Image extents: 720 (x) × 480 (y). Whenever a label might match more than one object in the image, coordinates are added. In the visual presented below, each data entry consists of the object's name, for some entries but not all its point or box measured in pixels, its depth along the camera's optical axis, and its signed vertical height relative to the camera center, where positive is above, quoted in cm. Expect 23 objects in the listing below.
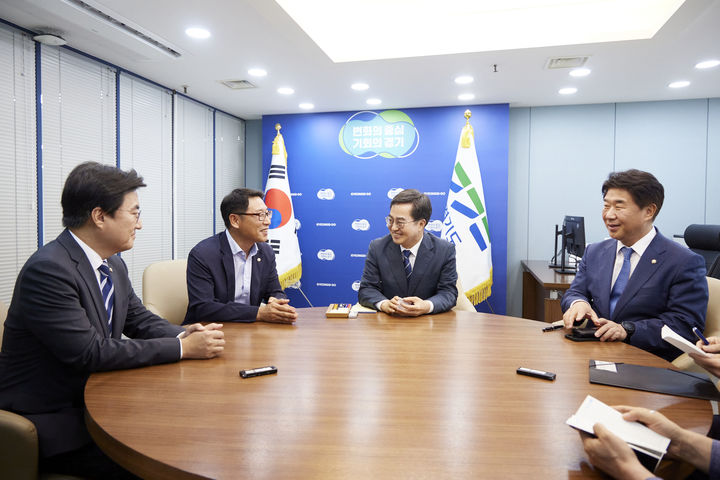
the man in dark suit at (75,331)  130 -37
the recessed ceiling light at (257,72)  412 +146
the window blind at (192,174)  504 +58
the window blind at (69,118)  352 +88
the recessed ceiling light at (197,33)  321 +144
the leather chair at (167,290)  267 -45
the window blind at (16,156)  320 +48
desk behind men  386 -69
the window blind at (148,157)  428 +66
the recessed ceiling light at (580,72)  404 +148
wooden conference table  89 -50
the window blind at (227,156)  584 +93
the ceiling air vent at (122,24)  285 +144
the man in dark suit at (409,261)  272 -24
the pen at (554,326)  205 -49
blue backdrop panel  539 +60
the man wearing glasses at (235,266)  232 -27
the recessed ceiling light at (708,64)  386 +149
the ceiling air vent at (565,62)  377 +147
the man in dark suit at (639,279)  193 -26
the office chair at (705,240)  385 -12
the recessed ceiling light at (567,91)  468 +150
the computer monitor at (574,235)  419 -10
